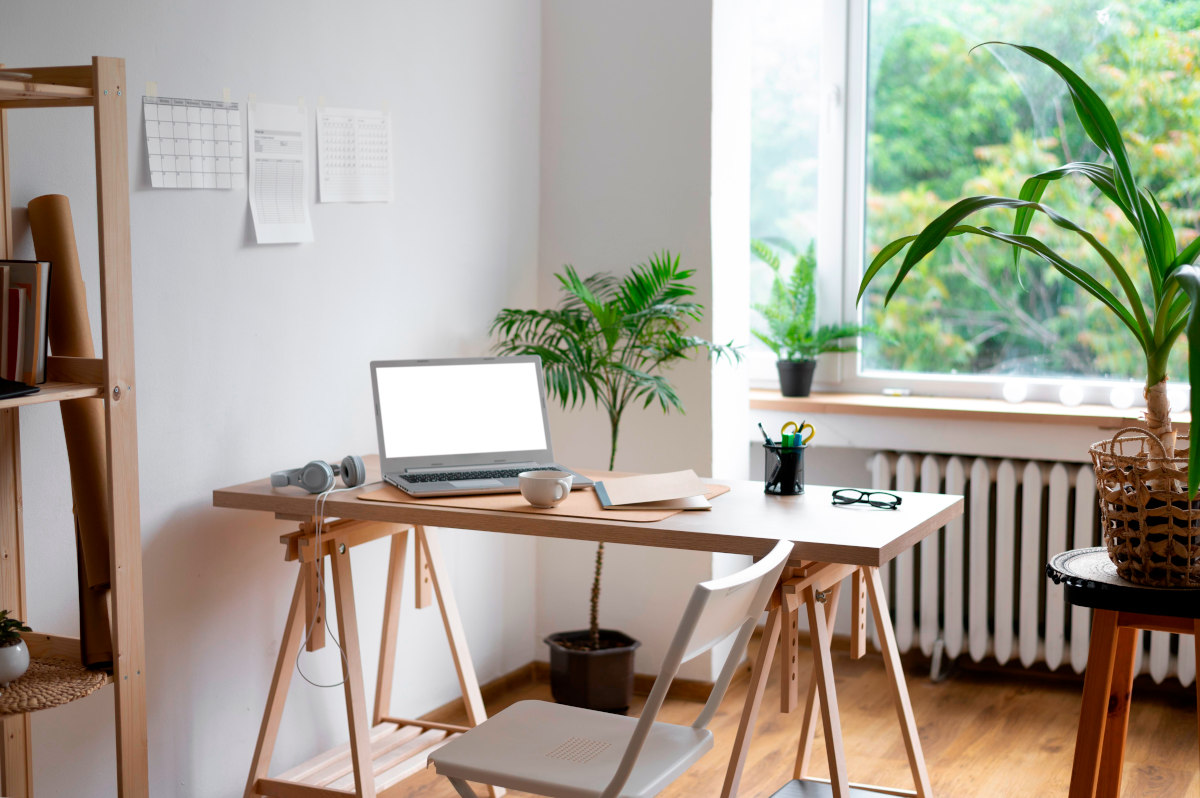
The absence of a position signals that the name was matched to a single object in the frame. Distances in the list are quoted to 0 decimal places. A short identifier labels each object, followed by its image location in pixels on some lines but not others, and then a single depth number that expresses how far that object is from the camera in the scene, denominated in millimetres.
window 3617
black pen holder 2617
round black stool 1942
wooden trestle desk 2270
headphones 2576
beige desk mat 2389
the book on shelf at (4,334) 1924
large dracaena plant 1944
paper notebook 2465
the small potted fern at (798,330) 3961
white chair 1830
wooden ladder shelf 1916
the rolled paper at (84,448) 2068
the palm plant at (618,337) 3203
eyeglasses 2484
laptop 2707
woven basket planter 1923
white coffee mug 2438
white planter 1938
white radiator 3547
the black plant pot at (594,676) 3445
